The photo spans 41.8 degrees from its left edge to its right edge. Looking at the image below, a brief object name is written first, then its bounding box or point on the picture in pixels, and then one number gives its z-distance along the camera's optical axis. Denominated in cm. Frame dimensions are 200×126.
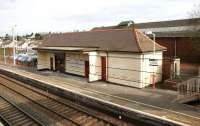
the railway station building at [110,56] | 2095
